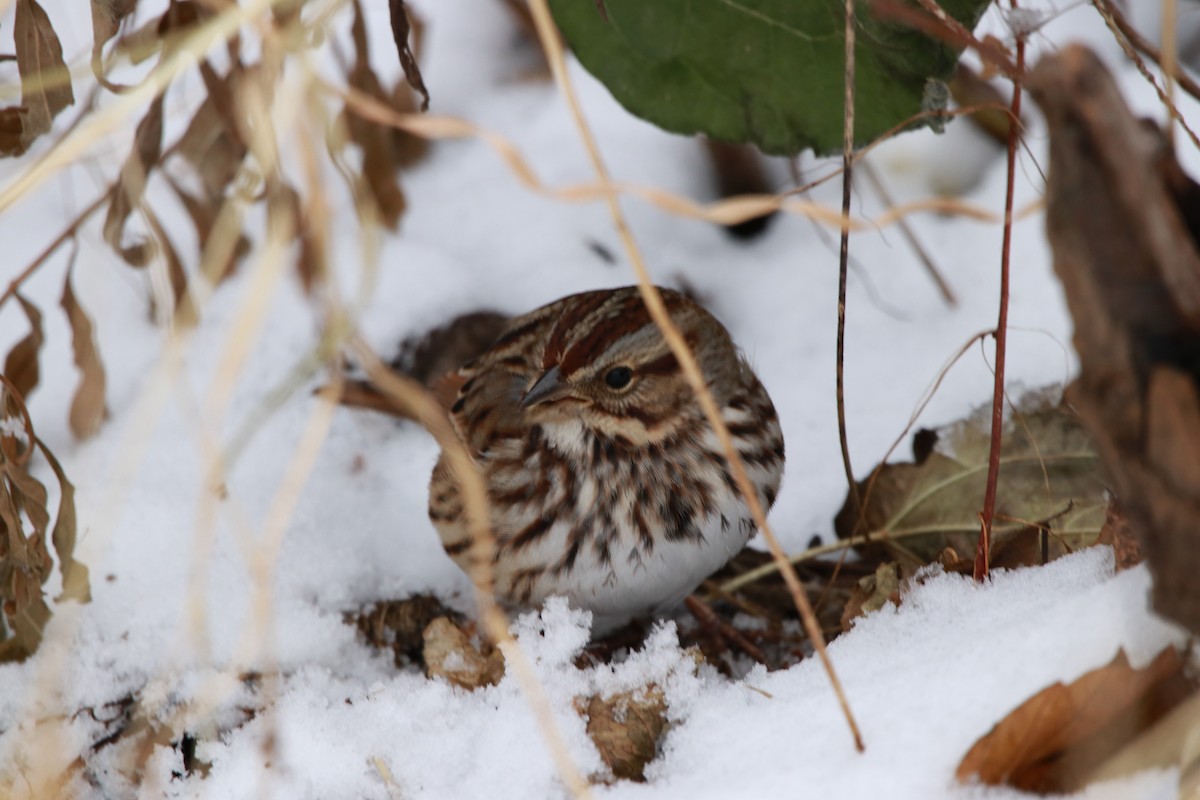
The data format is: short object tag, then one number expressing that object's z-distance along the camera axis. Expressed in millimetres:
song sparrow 4582
